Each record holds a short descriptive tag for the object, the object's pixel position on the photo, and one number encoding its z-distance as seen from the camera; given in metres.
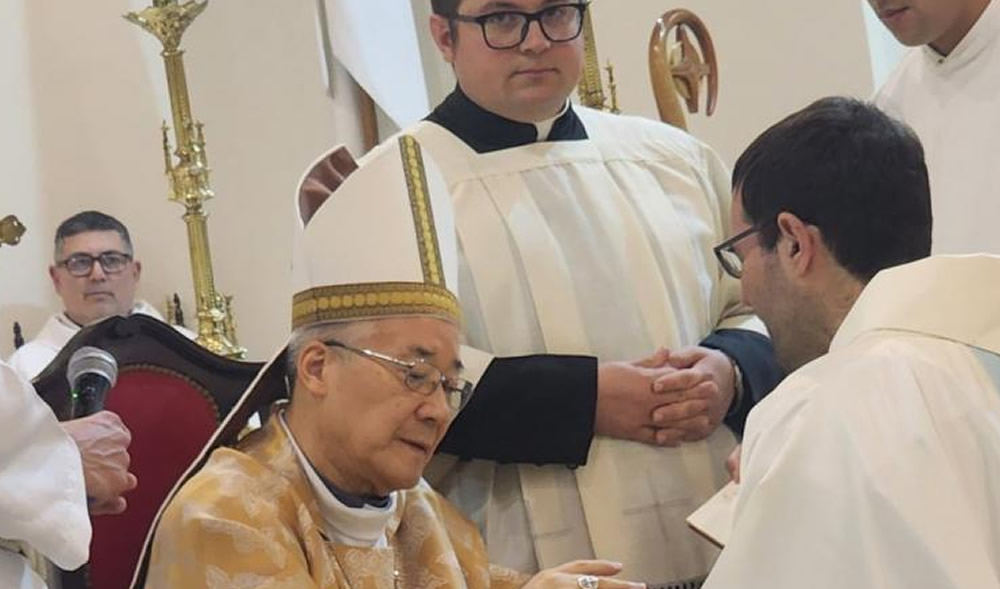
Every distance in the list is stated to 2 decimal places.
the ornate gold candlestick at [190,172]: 4.92
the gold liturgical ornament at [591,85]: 4.05
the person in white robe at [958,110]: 3.31
